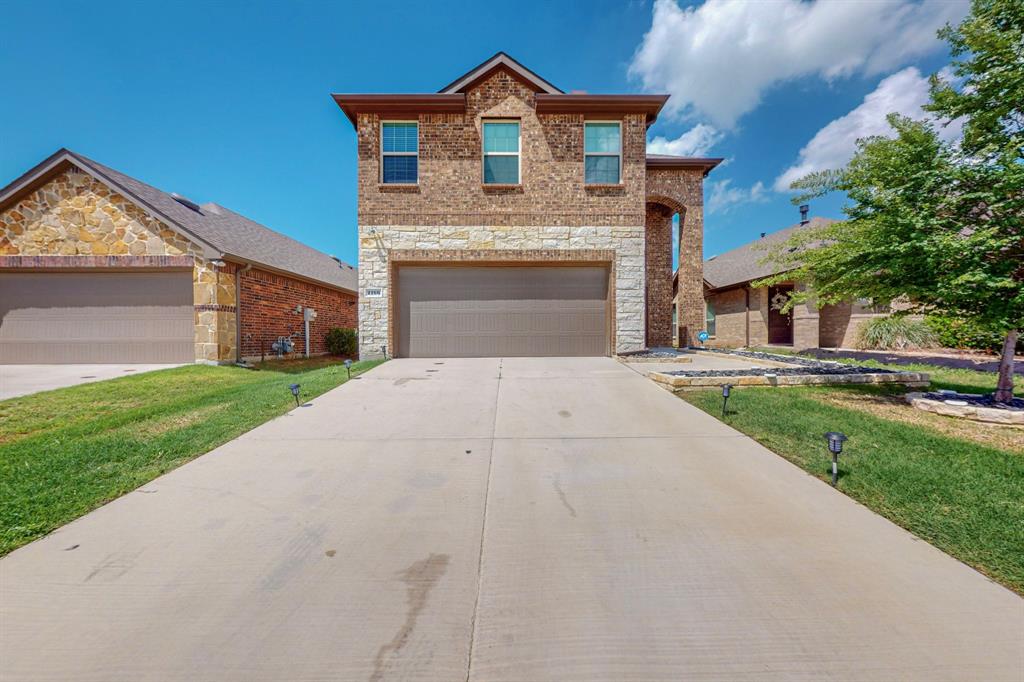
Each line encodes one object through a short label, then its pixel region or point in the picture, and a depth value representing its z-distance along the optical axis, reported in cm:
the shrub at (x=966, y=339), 1059
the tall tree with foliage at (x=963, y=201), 499
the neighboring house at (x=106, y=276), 1102
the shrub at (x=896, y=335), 1398
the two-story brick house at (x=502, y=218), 1089
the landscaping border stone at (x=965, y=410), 518
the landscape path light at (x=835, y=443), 332
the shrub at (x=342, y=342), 1656
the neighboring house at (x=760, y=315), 1591
